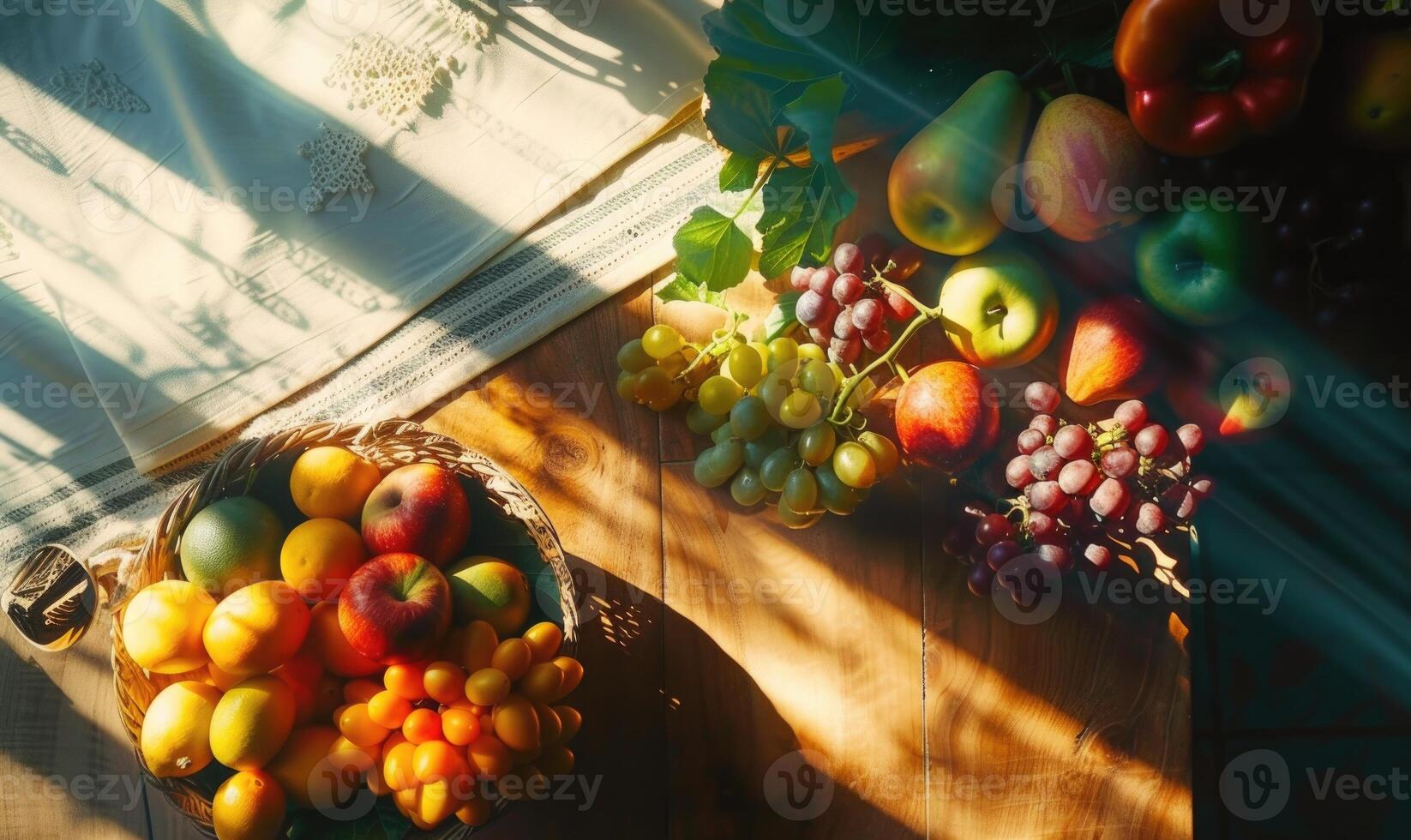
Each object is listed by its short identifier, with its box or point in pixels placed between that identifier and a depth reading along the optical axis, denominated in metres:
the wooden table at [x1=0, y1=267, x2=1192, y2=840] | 1.09
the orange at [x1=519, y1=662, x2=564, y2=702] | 0.86
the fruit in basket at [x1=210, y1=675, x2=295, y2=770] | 0.84
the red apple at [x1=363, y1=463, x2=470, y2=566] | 0.92
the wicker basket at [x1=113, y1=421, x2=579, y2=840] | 0.89
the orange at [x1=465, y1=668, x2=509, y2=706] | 0.84
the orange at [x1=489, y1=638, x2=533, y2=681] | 0.85
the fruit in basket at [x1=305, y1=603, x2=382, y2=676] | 0.91
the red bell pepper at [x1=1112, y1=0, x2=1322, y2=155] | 0.83
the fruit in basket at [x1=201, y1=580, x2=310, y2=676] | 0.84
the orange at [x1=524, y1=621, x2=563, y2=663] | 0.89
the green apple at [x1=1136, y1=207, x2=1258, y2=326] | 0.92
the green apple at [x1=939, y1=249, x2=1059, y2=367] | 0.96
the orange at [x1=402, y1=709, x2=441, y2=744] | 0.84
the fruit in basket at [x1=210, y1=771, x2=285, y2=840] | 0.85
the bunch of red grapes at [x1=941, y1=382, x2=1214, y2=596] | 0.96
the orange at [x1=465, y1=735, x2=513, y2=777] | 0.83
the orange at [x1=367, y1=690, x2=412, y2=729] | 0.85
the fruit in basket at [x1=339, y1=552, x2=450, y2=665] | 0.85
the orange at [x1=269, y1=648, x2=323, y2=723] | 0.90
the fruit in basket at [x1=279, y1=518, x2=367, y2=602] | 0.90
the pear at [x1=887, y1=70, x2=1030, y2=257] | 0.92
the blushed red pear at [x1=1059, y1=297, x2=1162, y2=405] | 0.97
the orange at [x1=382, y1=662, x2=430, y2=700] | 0.86
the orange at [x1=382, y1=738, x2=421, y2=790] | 0.84
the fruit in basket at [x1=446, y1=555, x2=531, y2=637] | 0.92
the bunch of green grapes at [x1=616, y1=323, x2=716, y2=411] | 1.03
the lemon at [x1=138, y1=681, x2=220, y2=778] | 0.86
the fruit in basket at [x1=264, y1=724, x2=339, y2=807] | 0.88
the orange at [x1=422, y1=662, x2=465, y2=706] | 0.85
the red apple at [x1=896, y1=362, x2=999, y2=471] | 0.98
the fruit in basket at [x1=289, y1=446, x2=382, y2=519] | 0.94
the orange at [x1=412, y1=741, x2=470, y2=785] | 0.82
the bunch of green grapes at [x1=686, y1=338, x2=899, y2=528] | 0.97
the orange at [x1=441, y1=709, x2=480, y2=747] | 0.83
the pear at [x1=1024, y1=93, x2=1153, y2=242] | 0.90
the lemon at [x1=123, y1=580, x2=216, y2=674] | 0.86
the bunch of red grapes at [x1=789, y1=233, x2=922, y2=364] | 0.98
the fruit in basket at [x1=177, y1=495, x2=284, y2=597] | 0.90
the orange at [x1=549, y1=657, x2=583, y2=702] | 0.89
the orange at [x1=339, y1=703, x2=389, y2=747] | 0.86
